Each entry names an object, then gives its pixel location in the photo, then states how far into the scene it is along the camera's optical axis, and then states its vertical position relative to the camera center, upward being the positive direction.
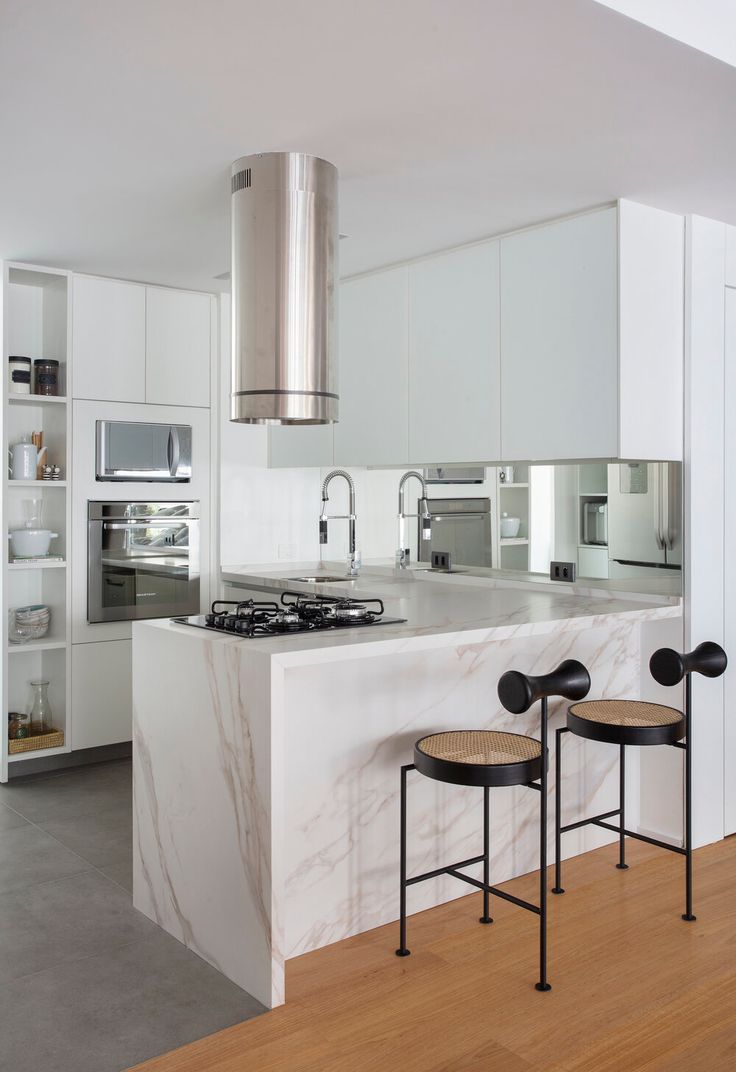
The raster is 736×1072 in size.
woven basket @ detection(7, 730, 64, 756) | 4.35 -1.11
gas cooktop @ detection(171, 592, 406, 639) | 2.71 -0.34
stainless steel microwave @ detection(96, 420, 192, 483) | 4.55 +0.30
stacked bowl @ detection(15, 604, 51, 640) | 4.43 -0.53
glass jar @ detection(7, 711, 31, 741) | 4.42 -1.04
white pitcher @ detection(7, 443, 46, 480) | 4.38 +0.23
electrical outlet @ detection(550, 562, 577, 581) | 3.68 -0.25
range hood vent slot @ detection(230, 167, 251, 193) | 2.86 +1.03
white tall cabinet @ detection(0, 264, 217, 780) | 4.45 +0.35
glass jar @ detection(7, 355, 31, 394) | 4.37 +0.64
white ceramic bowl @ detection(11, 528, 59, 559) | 4.39 -0.15
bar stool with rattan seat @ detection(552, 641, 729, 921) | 2.78 -0.66
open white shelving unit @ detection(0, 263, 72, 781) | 4.39 +0.11
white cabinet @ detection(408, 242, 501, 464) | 3.73 +0.65
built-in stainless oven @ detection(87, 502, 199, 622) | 4.54 -0.26
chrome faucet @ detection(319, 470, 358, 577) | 4.46 -0.05
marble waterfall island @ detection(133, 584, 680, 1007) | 2.44 -0.78
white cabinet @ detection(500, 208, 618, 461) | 3.26 +0.63
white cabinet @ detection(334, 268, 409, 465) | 4.20 +0.66
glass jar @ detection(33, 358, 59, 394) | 4.44 +0.65
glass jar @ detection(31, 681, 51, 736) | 4.49 -0.98
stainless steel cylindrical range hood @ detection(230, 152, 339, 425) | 2.84 +0.72
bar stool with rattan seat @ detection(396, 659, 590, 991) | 2.40 -0.69
